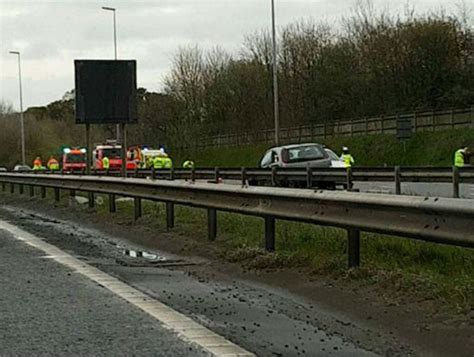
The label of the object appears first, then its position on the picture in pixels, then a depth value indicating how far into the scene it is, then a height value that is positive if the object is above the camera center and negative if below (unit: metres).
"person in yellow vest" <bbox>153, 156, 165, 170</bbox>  46.45 -1.12
